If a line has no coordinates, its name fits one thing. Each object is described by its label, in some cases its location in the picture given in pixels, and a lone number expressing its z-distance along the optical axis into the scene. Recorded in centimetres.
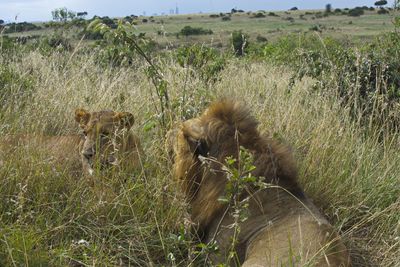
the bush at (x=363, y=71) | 604
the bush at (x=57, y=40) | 889
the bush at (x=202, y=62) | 571
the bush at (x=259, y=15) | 7765
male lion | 351
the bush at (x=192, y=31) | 2299
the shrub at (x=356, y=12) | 6712
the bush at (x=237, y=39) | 1108
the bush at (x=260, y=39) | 3223
